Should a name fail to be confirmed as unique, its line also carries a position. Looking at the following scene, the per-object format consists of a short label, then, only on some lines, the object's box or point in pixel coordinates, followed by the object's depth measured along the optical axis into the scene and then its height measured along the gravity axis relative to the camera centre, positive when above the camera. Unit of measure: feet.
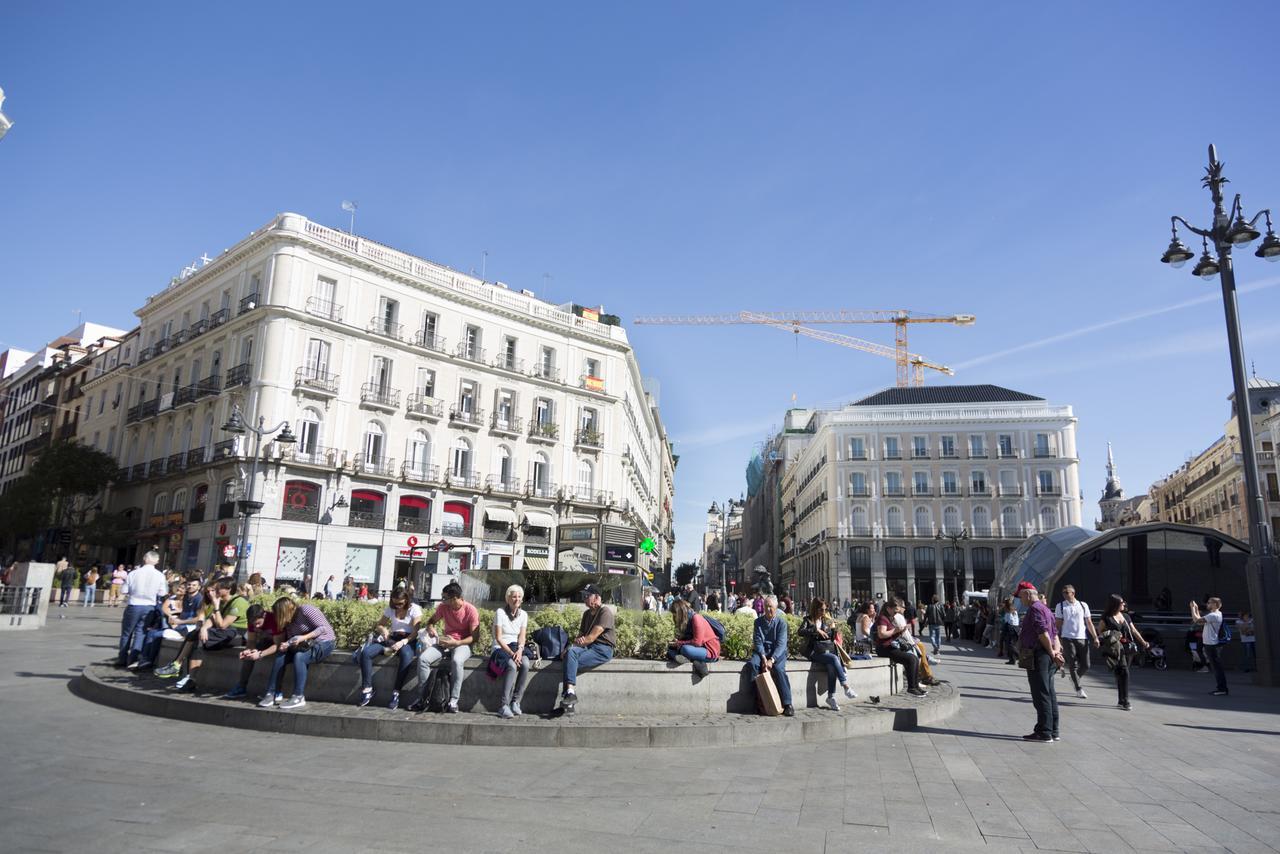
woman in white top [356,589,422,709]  27.14 -2.65
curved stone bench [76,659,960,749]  24.34 -5.00
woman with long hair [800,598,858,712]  30.07 -2.55
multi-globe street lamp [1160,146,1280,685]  46.52 +12.67
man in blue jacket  28.09 -2.72
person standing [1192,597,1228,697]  42.52 -2.79
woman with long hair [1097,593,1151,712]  35.70 -2.55
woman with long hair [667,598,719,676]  27.48 -2.37
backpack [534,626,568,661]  27.73 -2.54
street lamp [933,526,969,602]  196.97 +6.73
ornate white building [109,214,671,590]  111.45 +24.43
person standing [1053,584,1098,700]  39.42 -2.30
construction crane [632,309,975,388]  333.21 +95.25
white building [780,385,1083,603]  203.41 +25.04
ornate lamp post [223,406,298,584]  57.33 +9.78
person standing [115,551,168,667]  36.45 -2.04
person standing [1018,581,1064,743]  27.17 -2.70
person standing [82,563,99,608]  99.86 -3.85
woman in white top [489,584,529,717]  26.24 -2.95
